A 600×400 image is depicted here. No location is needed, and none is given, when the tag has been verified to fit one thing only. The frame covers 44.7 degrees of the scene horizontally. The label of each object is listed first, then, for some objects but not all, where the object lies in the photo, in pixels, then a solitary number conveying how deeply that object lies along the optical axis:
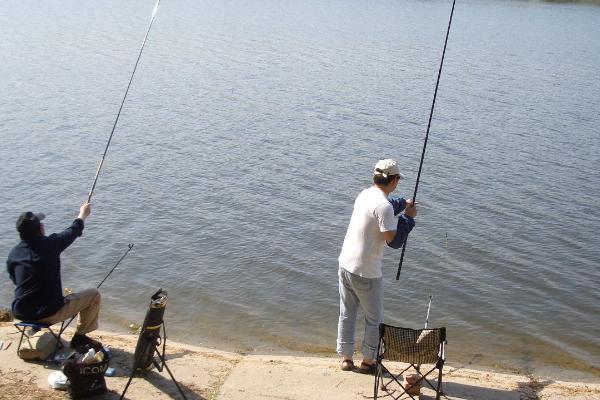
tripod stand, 5.71
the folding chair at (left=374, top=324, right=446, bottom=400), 5.45
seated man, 5.84
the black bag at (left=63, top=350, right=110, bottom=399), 5.59
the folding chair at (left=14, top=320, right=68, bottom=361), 6.04
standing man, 5.73
